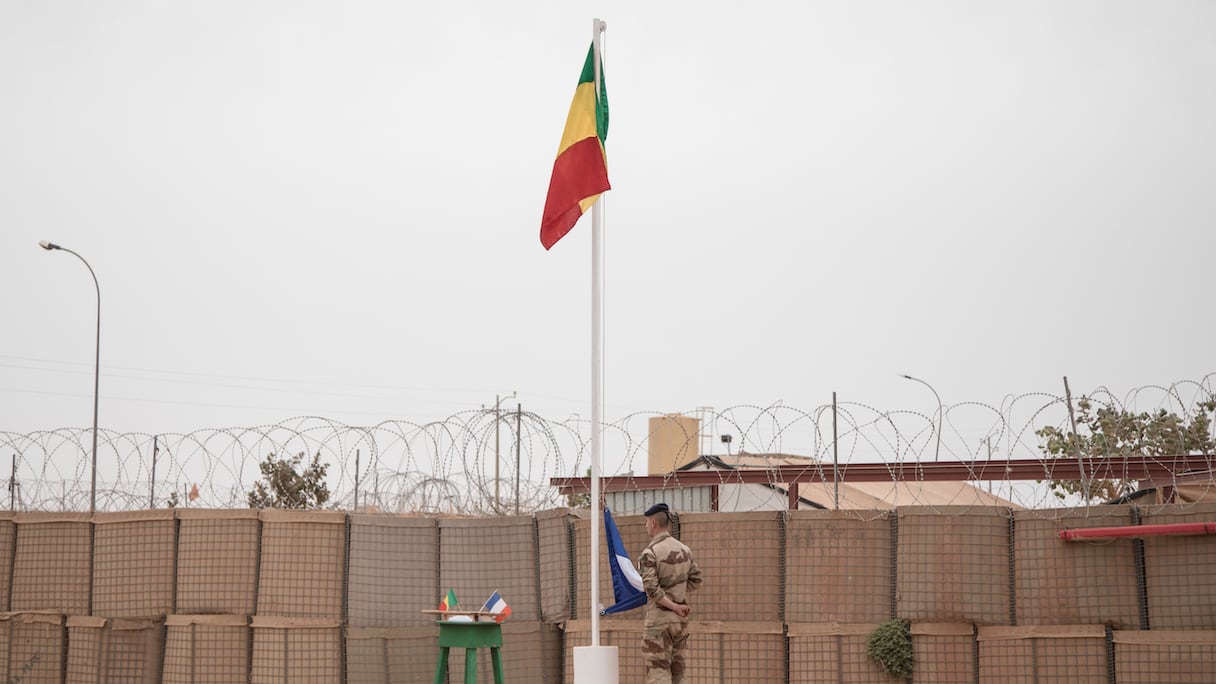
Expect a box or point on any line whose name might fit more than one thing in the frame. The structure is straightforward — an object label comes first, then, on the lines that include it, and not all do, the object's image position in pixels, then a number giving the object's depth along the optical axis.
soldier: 10.14
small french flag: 10.77
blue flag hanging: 11.01
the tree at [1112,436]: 10.30
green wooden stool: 10.45
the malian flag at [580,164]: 10.71
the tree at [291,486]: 36.71
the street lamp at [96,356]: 25.52
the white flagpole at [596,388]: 10.23
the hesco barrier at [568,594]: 10.25
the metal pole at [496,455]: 12.42
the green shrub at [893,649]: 10.56
